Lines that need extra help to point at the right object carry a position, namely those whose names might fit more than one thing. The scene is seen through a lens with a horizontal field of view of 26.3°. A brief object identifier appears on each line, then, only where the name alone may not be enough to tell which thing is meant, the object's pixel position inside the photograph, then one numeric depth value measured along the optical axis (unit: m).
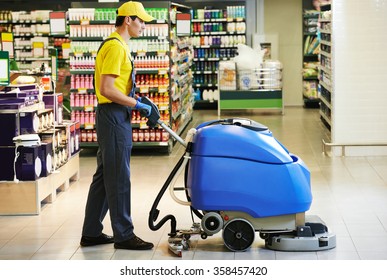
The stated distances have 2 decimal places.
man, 5.85
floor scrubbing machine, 5.74
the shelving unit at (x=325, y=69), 12.38
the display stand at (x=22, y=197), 7.37
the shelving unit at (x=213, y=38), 17.48
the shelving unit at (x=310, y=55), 17.30
